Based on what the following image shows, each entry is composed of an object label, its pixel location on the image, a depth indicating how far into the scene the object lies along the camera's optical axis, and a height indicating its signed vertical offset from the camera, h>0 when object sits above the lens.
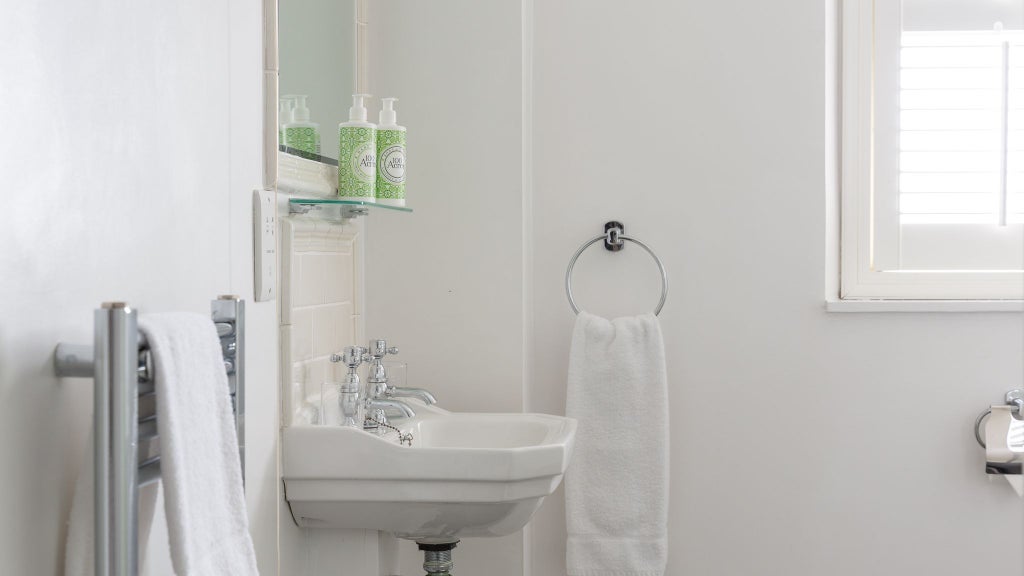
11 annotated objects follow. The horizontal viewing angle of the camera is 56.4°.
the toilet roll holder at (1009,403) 2.16 -0.27
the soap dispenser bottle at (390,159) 1.74 +0.23
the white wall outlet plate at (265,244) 1.27 +0.05
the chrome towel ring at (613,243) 2.17 +0.09
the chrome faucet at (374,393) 1.68 -0.21
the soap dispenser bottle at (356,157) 1.68 +0.22
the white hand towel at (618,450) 2.08 -0.37
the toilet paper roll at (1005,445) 2.10 -0.36
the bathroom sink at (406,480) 1.49 -0.31
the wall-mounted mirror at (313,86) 1.52 +0.35
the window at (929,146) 2.24 +0.33
